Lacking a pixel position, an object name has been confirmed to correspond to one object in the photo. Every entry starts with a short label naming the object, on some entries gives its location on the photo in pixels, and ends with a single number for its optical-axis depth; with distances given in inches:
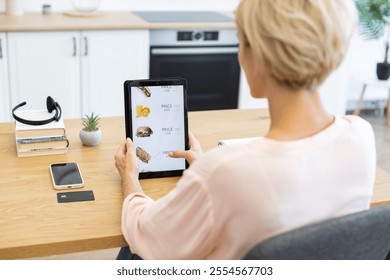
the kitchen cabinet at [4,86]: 142.9
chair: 47.1
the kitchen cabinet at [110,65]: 151.4
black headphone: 79.3
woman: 47.2
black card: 67.7
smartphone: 70.4
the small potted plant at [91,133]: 81.5
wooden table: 60.2
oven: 157.8
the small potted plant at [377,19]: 175.9
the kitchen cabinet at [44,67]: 145.3
